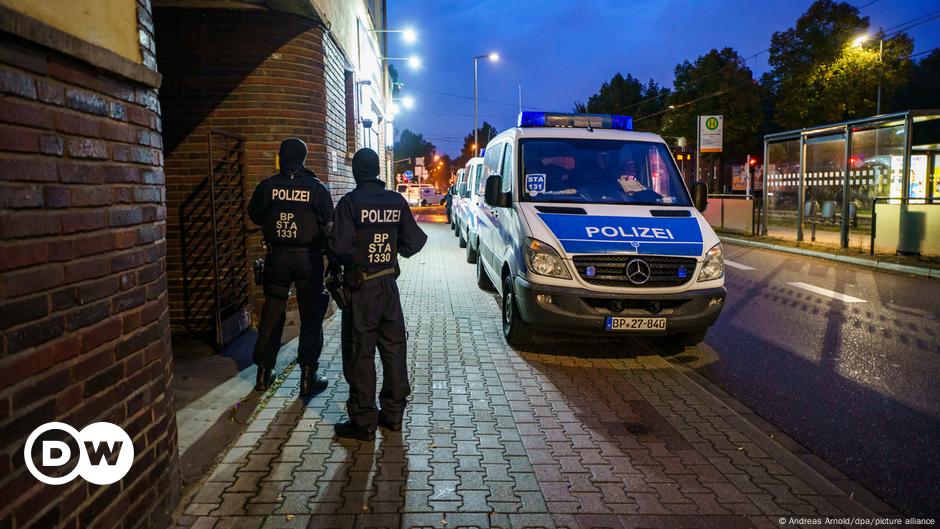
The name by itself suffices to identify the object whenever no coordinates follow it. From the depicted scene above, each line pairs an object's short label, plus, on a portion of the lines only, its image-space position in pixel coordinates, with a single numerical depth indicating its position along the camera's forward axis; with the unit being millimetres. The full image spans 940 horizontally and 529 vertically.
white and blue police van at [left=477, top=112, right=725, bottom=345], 5836
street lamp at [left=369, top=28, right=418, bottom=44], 14972
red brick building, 2072
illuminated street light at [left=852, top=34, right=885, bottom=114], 25312
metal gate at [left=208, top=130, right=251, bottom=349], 6891
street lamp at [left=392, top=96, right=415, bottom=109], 25403
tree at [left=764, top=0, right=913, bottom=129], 25766
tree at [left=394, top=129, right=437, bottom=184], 119600
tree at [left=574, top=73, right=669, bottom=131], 54594
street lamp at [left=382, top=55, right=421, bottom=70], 17000
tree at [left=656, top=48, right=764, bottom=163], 38719
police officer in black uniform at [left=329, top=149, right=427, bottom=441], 4211
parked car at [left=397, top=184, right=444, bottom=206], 44638
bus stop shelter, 13352
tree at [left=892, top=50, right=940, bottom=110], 43062
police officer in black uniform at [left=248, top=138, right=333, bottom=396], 4930
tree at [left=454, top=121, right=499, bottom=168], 109000
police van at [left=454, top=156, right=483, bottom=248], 11234
